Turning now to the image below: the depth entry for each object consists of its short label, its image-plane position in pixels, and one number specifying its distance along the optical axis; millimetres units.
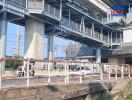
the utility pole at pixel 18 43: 61369
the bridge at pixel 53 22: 33791
